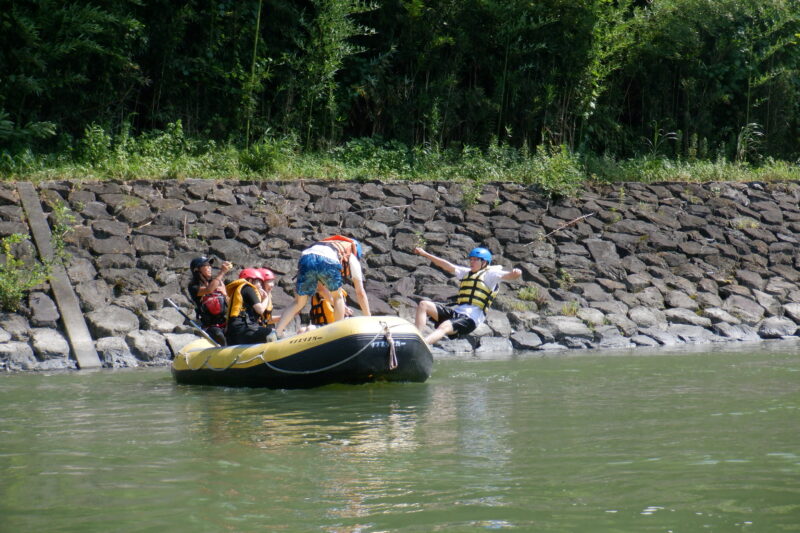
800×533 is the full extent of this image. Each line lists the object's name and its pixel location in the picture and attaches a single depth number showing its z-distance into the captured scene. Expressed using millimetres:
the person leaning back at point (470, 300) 20328
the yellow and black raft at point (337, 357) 16812
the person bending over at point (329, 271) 17922
